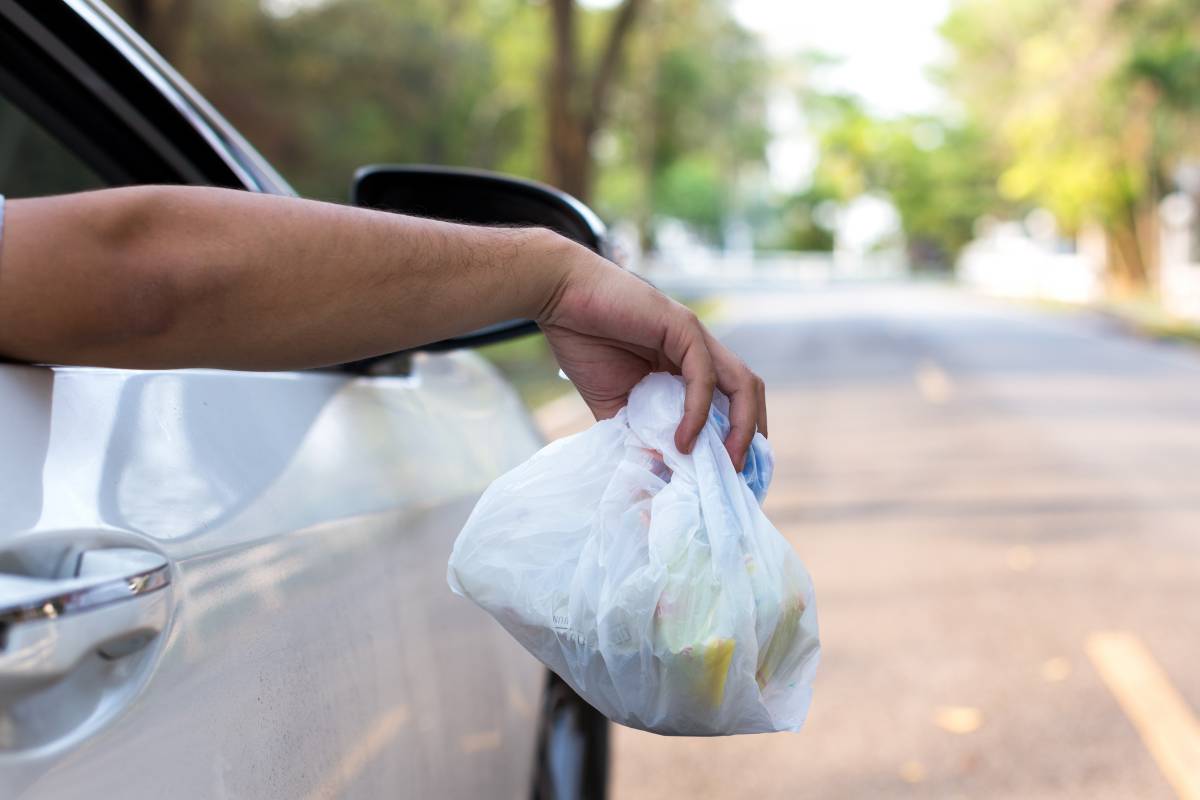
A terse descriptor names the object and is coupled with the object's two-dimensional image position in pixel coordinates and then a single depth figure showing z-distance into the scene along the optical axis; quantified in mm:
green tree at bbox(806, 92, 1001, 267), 65188
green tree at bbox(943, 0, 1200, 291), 30156
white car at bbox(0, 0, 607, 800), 1004
